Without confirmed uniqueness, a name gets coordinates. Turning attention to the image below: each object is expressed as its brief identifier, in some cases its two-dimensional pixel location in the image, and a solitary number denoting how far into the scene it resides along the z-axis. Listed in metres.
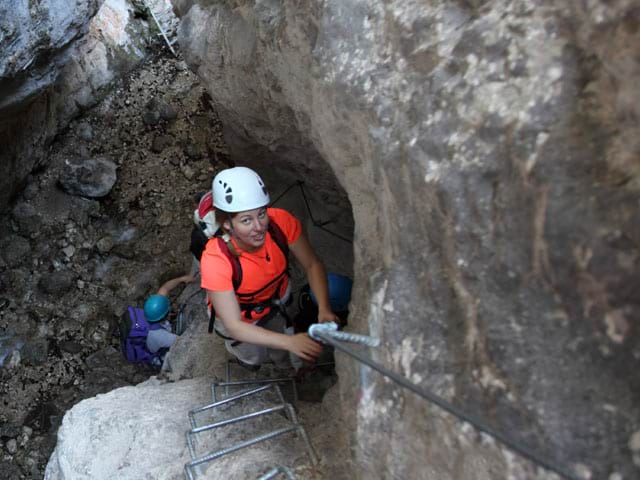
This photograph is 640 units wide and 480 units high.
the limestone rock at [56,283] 6.45
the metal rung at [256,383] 3.60
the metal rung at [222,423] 3.17
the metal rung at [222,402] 3.36
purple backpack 5.78
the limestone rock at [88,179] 6.96
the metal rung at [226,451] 2.90
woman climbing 2.97
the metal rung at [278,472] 2.67
